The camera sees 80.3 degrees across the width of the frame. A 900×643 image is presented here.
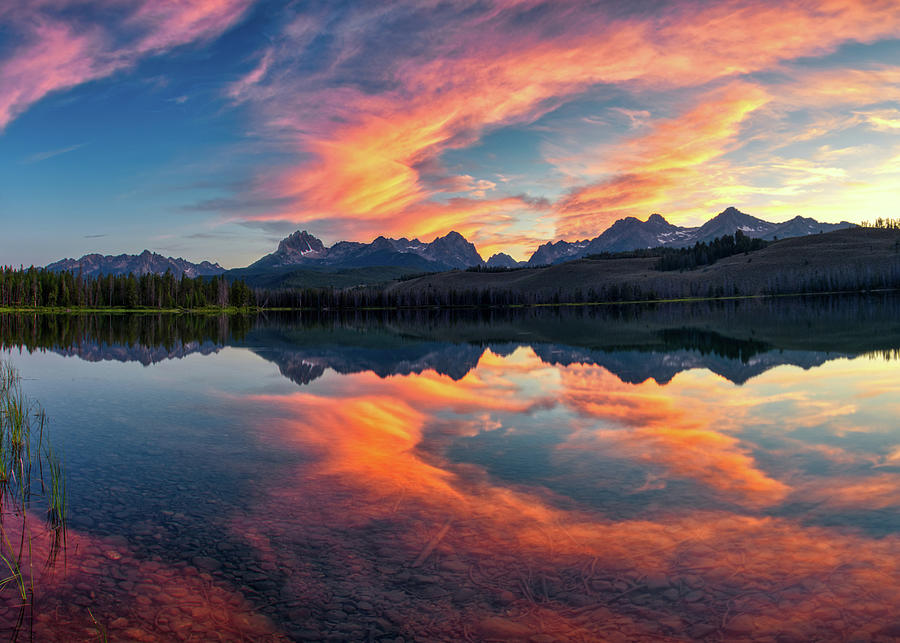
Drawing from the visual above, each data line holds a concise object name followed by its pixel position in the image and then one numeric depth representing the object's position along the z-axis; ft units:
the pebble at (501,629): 24.49
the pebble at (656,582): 28.37
